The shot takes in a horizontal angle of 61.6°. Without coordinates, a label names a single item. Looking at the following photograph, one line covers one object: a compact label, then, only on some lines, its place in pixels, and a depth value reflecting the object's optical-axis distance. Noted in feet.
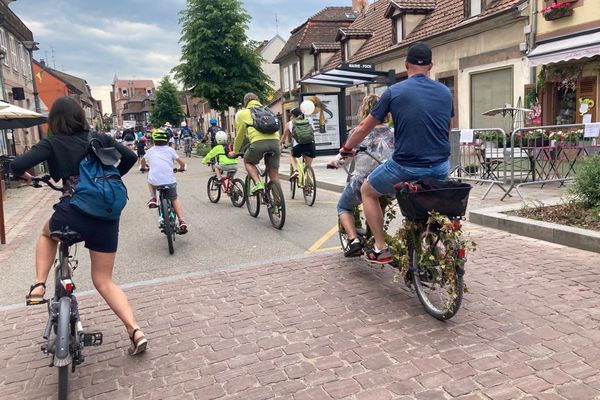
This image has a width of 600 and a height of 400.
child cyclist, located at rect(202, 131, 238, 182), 31.73
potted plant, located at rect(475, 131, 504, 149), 29.43
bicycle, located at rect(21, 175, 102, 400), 9.53
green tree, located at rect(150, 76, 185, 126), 201.77
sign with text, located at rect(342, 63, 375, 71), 47.25
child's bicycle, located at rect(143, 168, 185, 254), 20.83
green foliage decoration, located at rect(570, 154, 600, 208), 20.27
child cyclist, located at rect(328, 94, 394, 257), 16.43
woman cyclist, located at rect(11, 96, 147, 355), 10.53
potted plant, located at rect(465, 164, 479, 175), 32.88
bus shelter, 51.80
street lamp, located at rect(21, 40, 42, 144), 68.44
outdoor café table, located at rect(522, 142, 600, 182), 28.37
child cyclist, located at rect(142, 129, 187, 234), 21.65
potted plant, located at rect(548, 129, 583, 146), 28.32
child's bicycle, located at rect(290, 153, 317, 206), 31.68
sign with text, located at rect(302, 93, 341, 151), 55.16
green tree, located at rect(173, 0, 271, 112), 90.48
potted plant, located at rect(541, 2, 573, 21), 40.14
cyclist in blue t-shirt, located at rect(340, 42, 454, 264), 12.85
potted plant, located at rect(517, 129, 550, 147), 29.01
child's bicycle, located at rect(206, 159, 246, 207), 31.71
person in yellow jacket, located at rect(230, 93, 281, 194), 24.67
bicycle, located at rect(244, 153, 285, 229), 24.40
